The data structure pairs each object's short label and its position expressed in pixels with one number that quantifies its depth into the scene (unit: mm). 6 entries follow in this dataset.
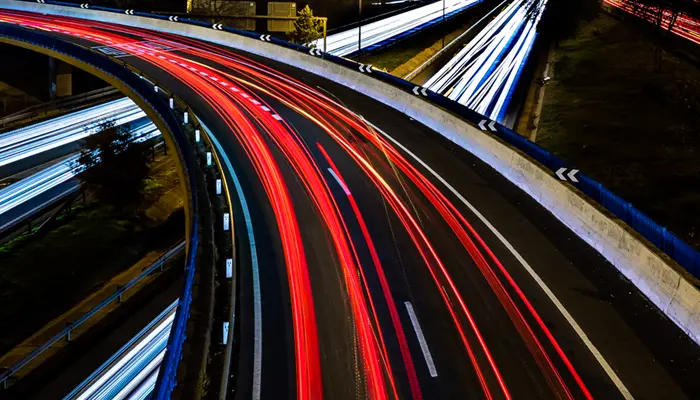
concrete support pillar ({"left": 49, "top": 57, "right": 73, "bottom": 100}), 53188
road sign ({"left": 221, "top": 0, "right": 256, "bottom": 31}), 63469
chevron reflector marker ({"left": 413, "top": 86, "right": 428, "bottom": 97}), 29094
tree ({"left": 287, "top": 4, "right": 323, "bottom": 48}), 54656
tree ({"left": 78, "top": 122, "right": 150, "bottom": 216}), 34594
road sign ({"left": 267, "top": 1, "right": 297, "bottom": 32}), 60306
